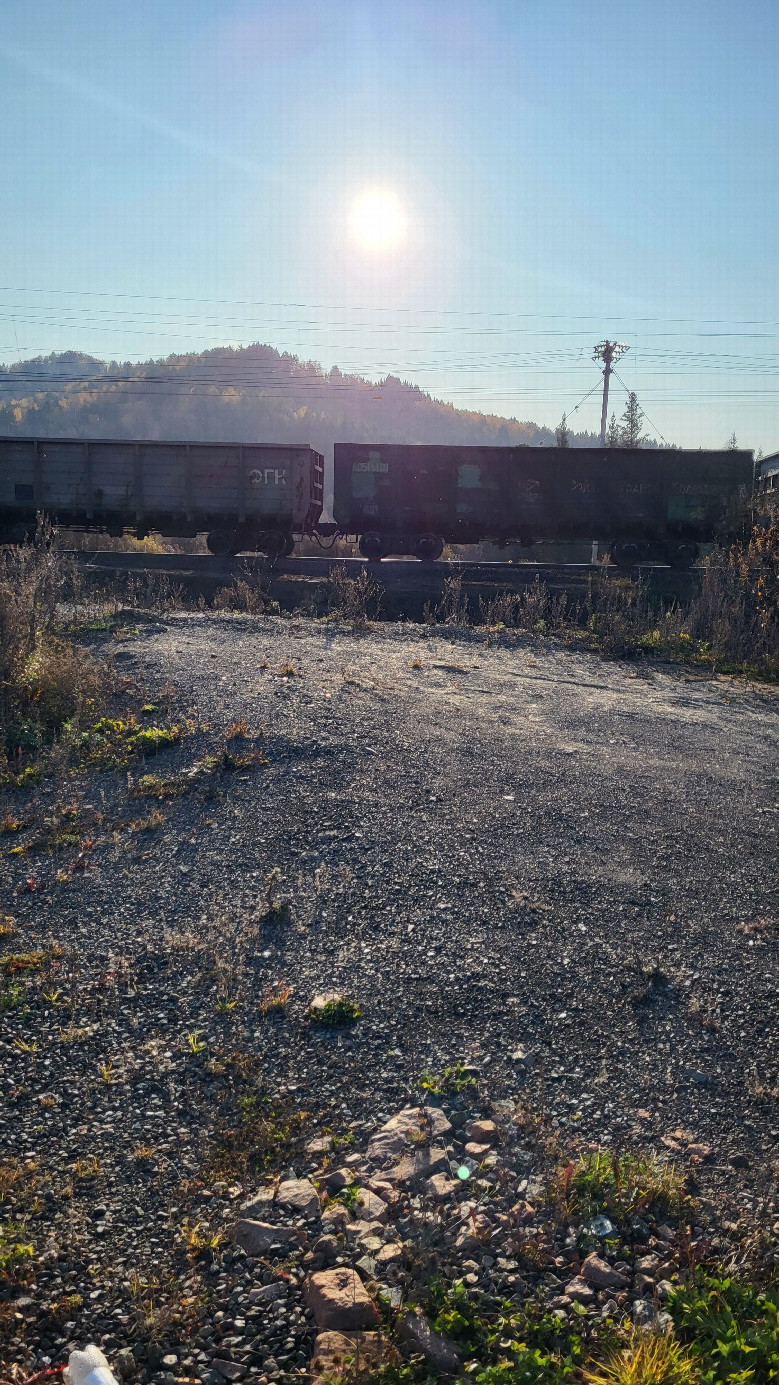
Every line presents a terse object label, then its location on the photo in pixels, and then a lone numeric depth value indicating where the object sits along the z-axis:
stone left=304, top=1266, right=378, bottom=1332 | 2.29
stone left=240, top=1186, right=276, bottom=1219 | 2.67
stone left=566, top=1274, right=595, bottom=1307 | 2.39
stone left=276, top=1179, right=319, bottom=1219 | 2.68
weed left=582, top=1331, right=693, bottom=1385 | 2.03
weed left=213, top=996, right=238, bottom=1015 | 3.58
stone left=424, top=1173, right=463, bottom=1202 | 2.74
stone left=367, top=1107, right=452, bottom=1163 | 2.91
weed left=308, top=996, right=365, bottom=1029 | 3.54
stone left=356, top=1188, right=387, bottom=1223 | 2.66
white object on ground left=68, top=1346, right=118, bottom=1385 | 2.10
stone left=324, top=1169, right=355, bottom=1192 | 2.79
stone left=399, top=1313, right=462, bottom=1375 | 2.18
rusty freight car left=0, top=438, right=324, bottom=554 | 18.98
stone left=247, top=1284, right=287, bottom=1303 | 2.39
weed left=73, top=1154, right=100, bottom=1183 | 2.75
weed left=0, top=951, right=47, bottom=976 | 3.84
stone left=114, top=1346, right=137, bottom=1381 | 2.19
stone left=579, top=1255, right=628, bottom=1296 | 2.44
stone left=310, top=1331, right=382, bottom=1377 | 2.19
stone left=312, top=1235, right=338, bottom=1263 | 2.52
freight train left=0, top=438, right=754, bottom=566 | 19.11
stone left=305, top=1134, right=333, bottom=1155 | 2.93
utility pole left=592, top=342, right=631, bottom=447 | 37.41
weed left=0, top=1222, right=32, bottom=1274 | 2.42
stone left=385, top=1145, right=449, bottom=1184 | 2.81
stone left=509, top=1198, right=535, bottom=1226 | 2.66
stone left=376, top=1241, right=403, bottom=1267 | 2.48
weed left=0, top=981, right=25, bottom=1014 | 3.58
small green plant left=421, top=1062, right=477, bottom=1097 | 3.20
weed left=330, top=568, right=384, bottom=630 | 12.39
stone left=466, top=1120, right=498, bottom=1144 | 2.98
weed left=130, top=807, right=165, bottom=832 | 5.18
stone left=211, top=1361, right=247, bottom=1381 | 2.19
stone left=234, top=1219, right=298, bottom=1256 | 2.54
